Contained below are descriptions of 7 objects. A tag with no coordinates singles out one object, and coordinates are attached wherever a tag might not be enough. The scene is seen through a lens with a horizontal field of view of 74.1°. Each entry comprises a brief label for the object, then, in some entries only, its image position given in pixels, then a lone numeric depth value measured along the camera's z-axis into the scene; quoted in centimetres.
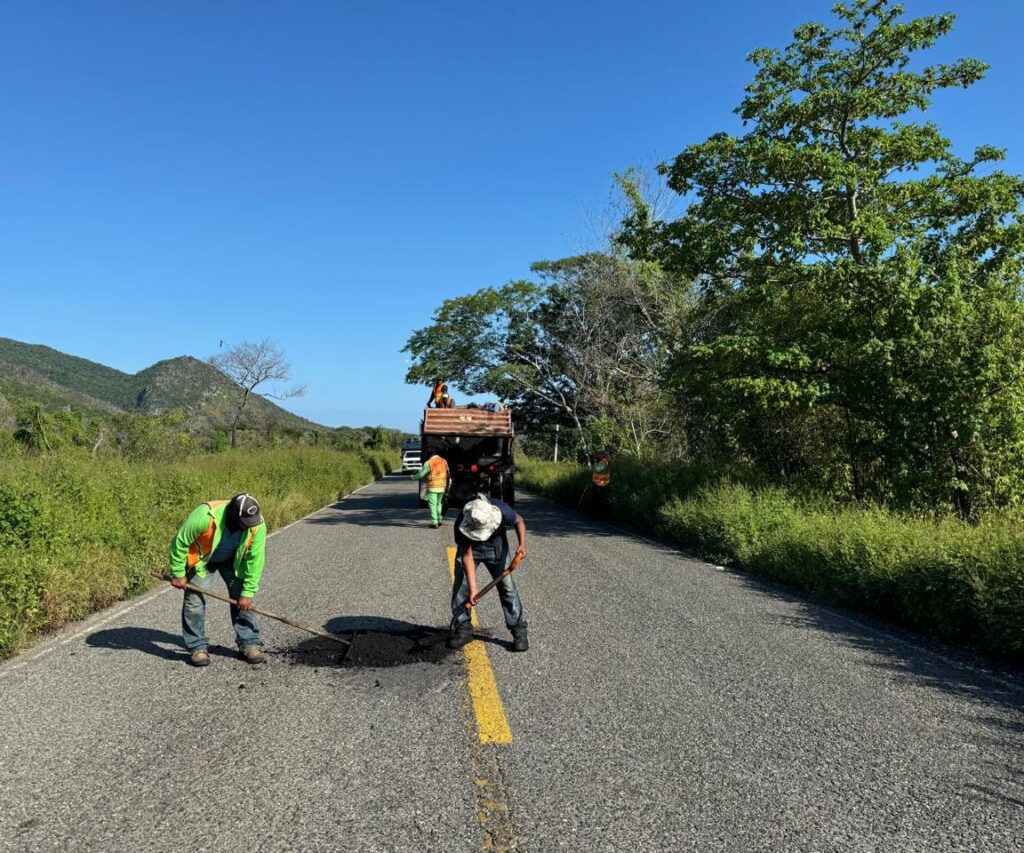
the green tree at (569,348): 2638
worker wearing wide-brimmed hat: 543
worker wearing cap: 506
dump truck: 1797
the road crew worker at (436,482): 1404
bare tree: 4678
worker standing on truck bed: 1933
